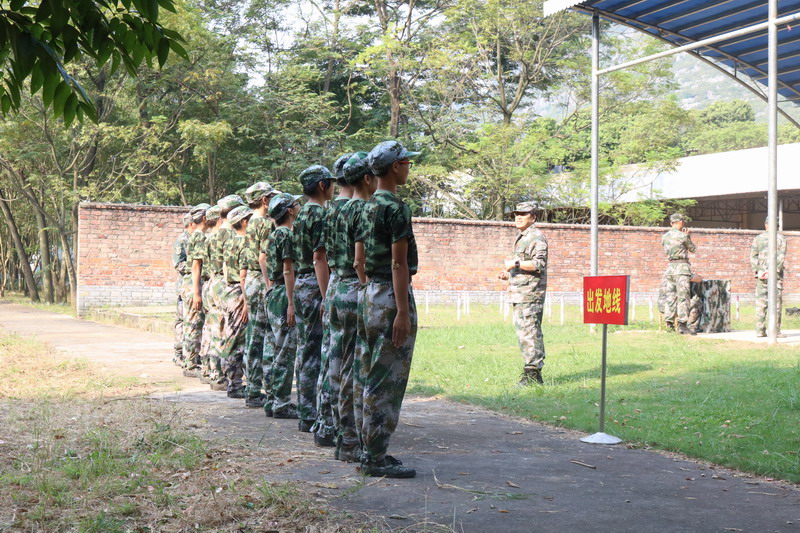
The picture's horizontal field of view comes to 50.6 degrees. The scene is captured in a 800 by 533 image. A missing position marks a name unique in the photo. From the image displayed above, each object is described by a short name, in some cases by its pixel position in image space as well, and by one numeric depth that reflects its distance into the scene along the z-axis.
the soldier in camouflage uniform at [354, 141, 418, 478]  5.06
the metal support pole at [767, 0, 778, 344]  13.17
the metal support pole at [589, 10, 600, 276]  15.71
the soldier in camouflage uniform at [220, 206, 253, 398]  8.45
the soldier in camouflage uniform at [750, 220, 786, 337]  14.77
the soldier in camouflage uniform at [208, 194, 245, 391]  8.70
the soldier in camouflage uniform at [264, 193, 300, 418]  7.32
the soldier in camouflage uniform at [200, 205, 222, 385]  8.91
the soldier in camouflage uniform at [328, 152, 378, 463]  5.61
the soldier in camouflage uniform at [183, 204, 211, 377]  10.15
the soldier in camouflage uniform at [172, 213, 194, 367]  11.09
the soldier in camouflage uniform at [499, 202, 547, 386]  9.11
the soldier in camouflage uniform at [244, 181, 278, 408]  7.99
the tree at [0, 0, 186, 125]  3.21
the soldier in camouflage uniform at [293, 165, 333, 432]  6.68
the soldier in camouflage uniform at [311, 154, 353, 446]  5.82
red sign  6.37
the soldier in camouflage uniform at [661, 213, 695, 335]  14.94
